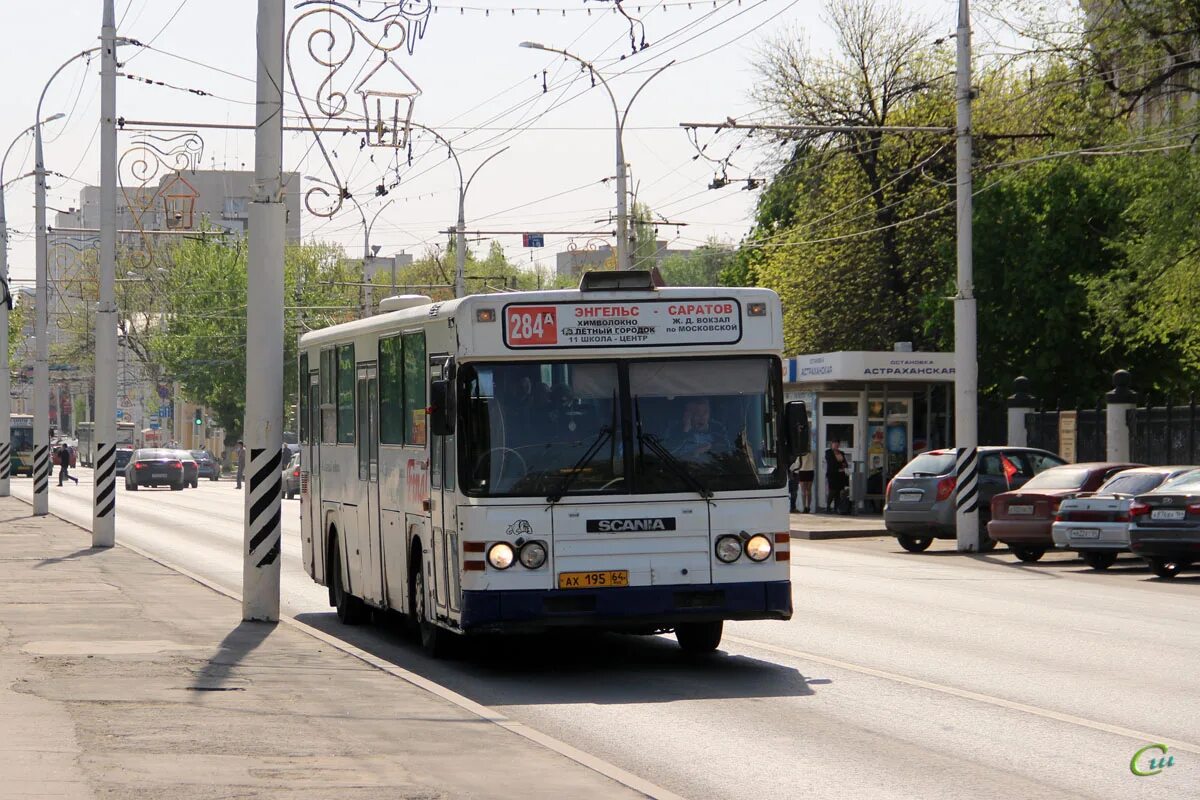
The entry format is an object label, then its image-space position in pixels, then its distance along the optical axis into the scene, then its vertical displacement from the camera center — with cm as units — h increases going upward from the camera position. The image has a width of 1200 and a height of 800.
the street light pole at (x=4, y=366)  5153 +189
